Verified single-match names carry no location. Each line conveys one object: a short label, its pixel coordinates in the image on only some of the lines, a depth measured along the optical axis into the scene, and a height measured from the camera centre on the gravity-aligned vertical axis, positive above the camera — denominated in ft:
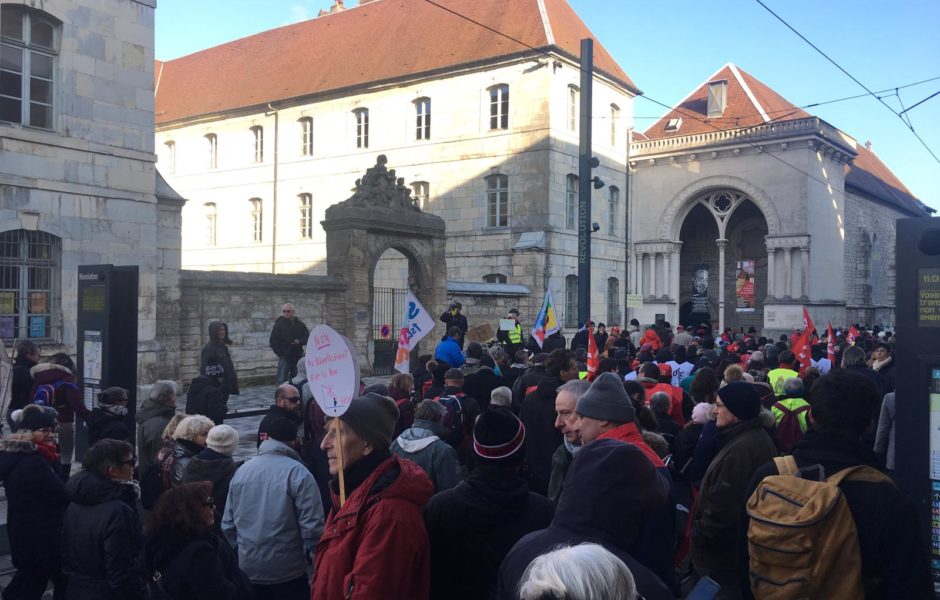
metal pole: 60.80 +10.60
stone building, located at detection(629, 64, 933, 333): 101.71 +13.61
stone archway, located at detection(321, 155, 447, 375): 57.72 +4.98
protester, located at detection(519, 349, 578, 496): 20.31 -3.41
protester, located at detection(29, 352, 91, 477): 23.62 -3.00
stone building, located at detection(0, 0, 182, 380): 42.96 +8.40
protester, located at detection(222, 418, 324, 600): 13.12 -3.83
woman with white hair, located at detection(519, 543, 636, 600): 5.60 -2.04
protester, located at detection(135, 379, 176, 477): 19.44 -3.11
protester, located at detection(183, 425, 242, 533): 14.85 -3.20
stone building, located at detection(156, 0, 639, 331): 94.07 +23.32
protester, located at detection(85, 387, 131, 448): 19.31 -3.07
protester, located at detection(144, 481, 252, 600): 11.27 -3.78
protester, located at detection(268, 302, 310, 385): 44.60 -2.12
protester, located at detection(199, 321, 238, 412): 31.17 -2.19
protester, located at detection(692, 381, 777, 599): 12.79 -3.24
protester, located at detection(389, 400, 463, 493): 15.40 -3.12
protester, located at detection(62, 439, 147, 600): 12.57 -3.94
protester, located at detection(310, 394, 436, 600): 9.02 -2.90
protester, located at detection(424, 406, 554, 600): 9.63 -2.73
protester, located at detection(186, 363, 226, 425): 24.03 -3.13
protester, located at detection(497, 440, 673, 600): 8.00 -2.18
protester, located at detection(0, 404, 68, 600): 15.01 -4.31
